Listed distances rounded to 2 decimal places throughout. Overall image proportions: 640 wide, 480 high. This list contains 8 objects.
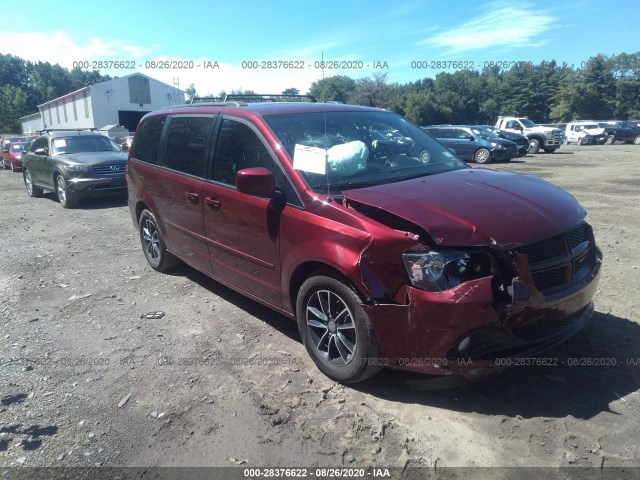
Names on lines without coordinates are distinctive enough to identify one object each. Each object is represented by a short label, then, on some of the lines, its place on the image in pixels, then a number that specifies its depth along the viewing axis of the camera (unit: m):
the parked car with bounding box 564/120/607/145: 37.06
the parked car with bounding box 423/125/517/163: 20.67
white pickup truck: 27.33
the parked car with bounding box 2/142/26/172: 22.92
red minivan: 2.78
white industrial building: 51.28
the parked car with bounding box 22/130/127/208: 10.99
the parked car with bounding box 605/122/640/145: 35.47
